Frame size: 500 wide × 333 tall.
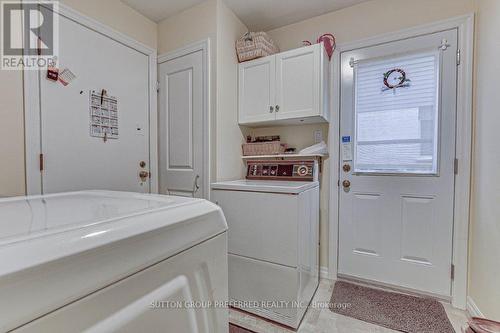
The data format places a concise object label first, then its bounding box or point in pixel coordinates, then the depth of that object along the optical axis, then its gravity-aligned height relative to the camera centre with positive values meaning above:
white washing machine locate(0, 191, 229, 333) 0.30 -0.17
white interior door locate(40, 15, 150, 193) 1.65 +0.33
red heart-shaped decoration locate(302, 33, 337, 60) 2.12 +1.06
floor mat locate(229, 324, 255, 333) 1.61 -1.16
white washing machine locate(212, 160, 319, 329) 1.63 -0.64
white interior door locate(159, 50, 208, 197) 2.12 +0.31
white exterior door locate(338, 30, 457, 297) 1.86 -0.02
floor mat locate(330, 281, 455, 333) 1.61 -1.11
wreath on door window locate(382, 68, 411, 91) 1.98 +0.68
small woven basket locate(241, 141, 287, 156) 2.26 +0.11
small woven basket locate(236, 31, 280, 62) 2.18 +1.06
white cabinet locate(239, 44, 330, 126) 1.99 +0.64
